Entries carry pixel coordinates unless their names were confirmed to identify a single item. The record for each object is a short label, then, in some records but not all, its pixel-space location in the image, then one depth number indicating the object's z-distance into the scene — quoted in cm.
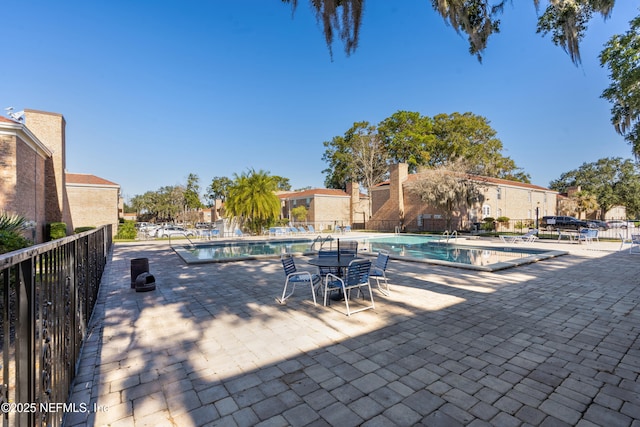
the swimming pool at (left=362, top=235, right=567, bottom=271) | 947
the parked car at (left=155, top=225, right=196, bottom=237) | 2561
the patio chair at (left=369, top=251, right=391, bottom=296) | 609
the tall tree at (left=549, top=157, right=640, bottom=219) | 3934
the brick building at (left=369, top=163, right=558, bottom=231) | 2685
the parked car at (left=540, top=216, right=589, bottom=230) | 2763
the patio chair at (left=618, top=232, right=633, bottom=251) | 1577
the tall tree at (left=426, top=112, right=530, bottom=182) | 3769
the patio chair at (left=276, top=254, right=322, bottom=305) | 564
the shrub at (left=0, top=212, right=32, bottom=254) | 501
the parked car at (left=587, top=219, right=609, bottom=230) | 2519
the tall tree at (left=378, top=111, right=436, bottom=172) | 3828
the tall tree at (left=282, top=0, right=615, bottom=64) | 478
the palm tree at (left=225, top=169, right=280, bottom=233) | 2295
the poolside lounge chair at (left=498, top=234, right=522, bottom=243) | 1609
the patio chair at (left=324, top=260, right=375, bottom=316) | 499
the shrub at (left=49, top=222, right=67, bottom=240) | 1702
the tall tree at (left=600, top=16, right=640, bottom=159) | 1140
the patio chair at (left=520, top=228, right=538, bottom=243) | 1665
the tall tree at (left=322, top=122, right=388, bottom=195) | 4059
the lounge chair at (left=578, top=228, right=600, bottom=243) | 1584
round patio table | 571
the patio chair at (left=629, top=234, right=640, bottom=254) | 1302
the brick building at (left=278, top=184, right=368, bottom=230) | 3366
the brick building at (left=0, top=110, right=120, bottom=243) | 1290
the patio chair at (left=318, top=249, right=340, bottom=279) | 630
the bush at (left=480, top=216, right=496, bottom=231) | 2600
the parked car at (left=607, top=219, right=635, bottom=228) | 3018
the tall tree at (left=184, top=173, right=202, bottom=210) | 4991
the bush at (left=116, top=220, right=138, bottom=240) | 2166
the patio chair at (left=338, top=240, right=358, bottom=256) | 841
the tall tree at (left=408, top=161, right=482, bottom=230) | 2303
